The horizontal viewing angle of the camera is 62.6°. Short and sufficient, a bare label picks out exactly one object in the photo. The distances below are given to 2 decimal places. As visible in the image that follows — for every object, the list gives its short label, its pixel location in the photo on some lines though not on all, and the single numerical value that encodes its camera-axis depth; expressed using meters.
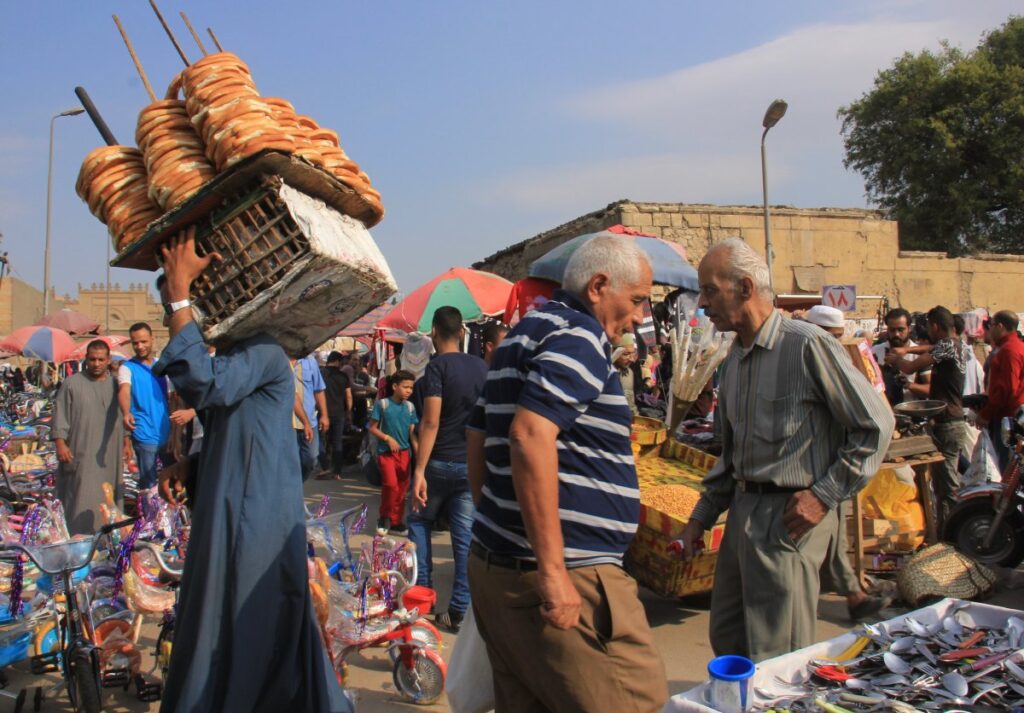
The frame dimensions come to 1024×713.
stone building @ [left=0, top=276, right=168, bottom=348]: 61.32
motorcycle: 6.48
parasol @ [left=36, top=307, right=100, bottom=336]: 22.92
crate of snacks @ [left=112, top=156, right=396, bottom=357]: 2.83
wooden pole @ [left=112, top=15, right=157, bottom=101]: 3.12
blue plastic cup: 2.18
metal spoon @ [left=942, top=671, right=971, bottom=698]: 2.19
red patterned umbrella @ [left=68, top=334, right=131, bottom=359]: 19.88
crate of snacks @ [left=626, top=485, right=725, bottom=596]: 5.34
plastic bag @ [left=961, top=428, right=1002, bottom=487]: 6.91
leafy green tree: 26.53
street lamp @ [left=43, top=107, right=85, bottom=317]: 26.42
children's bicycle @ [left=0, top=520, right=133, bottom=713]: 4.11
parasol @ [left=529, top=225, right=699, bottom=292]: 8.23
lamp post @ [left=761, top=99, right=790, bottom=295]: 13.69
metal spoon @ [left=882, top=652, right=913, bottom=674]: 2.37
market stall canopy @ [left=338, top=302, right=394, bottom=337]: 16.27
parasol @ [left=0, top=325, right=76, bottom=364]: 19.84
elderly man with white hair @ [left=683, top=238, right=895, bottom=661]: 2.96
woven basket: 5.76
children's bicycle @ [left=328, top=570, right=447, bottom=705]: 4.42
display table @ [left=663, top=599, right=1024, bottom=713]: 2.19
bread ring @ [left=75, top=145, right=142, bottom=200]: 3.06
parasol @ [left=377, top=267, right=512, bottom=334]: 10.98
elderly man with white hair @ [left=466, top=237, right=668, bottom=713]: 2.33
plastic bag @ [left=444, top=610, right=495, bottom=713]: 2.96
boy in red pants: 8.92
